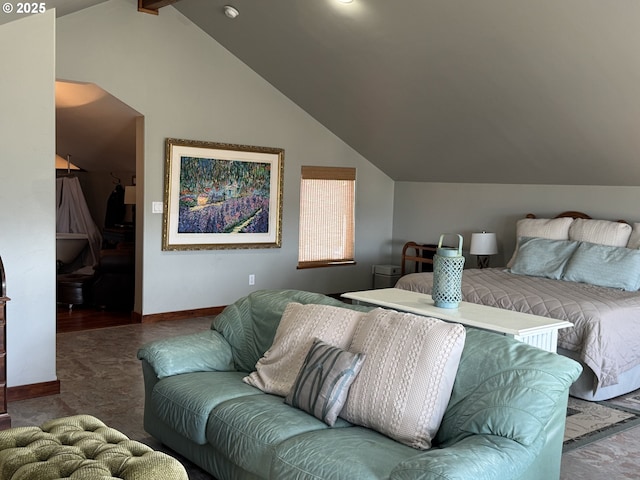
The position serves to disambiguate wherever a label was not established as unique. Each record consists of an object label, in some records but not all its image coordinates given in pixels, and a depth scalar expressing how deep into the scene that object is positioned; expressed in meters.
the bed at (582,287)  4.54
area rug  3.91
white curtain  8.53
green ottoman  2.20
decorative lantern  3.52
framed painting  6.73
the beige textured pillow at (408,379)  2.61
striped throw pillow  2.80
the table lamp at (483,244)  6.96
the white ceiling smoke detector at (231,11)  6.19
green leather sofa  2.30
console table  3.23
